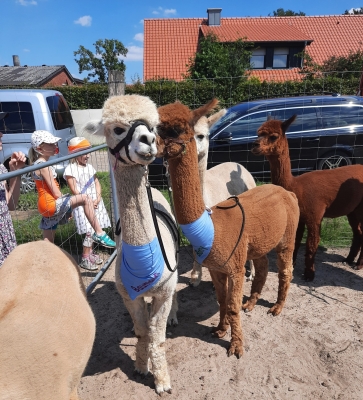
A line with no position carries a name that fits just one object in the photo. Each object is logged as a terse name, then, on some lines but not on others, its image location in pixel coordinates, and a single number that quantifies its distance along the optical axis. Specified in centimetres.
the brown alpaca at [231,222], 201
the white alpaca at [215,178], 307
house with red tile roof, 2062
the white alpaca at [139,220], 168
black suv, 597
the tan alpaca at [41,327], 122
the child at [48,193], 316
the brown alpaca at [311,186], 337
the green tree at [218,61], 1358
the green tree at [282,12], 5301
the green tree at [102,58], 3178
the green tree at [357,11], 5442
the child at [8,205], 244
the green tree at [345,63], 1567
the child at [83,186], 385
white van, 658
